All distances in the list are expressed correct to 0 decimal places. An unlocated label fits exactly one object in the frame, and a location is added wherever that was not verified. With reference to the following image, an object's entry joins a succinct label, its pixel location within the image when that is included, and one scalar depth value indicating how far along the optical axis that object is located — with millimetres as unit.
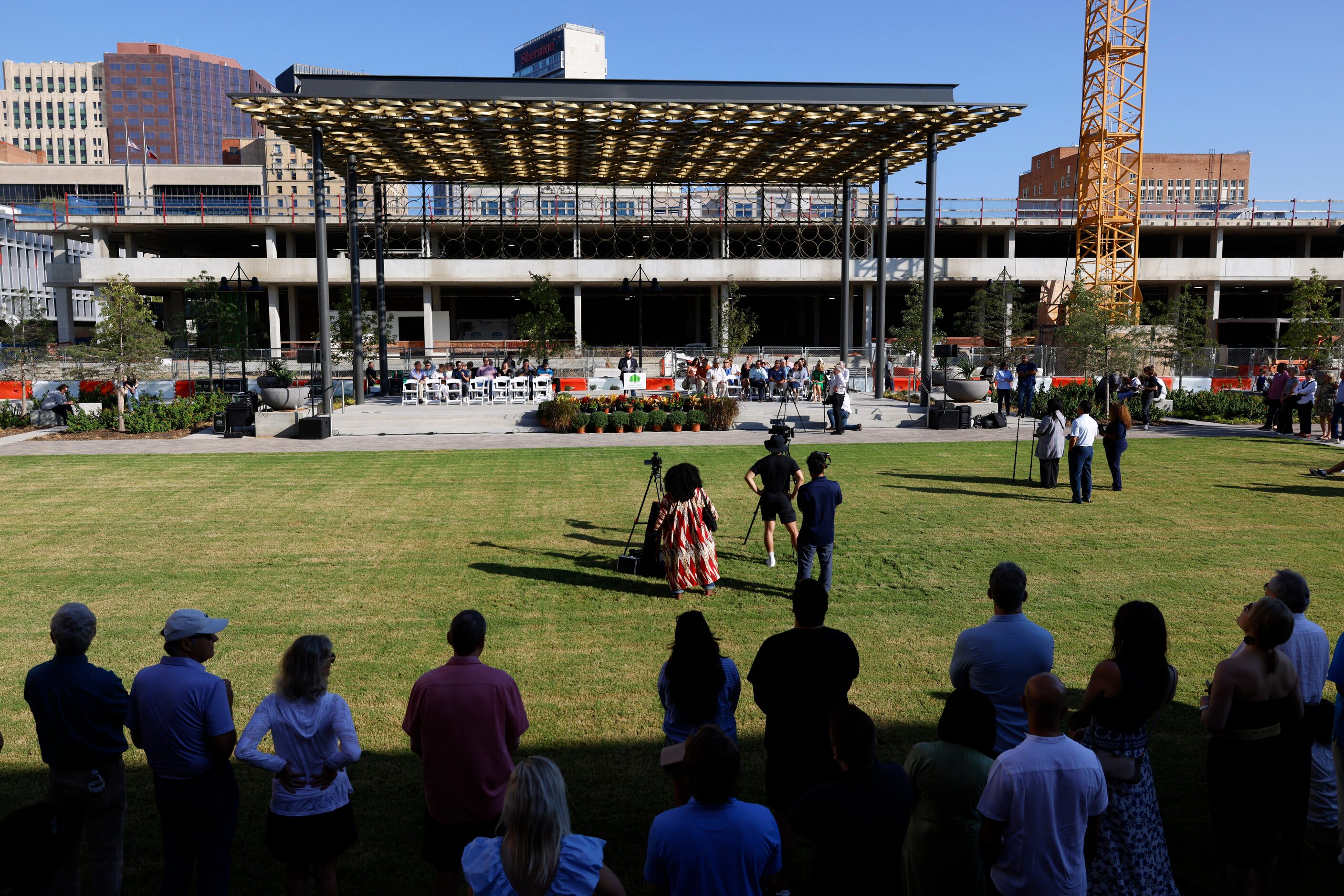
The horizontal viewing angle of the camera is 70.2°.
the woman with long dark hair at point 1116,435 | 15688
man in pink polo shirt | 4434
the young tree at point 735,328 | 38906
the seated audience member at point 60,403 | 27344
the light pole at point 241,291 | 33969
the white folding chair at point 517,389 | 33156
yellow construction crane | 59250
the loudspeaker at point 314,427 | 24391
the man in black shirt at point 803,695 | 4844
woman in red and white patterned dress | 9898
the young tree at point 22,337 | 32875
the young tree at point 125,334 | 27078
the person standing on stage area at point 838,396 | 24922
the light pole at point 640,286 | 34562
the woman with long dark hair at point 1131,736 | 4242
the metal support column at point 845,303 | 35625
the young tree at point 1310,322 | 32406
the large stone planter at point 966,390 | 28859
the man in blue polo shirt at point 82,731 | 4492
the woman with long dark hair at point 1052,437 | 16062
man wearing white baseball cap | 4461
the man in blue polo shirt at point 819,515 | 9422
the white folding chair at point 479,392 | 33031
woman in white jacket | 4344
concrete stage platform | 26328
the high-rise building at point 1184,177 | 144375
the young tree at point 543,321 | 41781
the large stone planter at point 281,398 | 27766
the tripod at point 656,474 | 11705
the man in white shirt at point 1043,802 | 3789
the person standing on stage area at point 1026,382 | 27672
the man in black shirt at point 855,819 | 3705
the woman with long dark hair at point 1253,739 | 4648
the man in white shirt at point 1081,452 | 14711
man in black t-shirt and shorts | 10688
